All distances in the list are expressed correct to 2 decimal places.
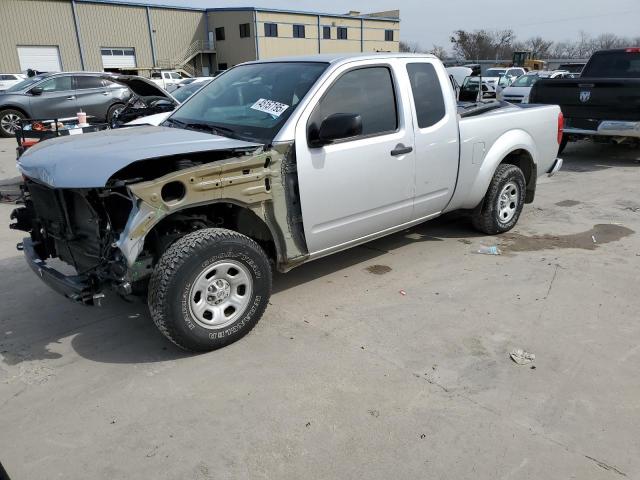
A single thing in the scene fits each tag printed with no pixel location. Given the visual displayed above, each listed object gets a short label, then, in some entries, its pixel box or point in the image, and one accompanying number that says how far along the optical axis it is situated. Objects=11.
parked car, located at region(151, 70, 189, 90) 31.47
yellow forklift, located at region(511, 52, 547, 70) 48.09
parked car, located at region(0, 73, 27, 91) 26.71
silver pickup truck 3.20
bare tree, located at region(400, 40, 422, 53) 74.06
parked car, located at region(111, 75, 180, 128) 7.84
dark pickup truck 8.92
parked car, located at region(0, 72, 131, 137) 14.08
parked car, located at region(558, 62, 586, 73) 23.69
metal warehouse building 41.72
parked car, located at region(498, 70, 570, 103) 20.41
